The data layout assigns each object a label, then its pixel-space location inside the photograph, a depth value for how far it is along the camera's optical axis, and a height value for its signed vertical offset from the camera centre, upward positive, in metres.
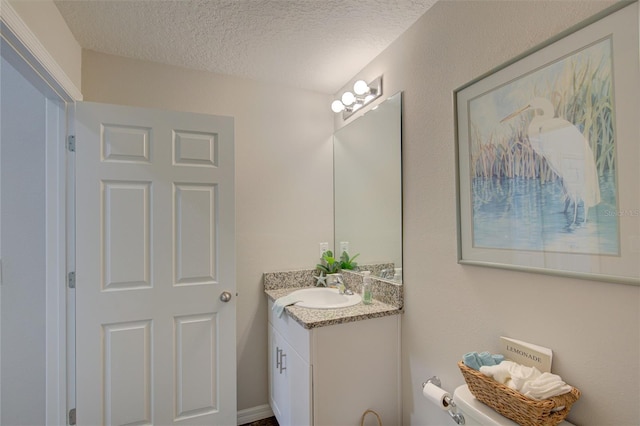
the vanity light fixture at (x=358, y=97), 1.93 +0.79
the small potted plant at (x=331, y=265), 2.21 -0.37
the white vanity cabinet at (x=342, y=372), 1.50 -0.81
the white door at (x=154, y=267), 1.55 -0.26
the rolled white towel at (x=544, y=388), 0.88 -0.51
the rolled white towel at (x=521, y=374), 0.93 -0.51
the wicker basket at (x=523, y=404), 0.86 -0.56
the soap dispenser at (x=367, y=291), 1.79 -0.44
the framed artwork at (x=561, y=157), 0.83 +0.18
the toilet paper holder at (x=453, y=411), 1.21 -0.81
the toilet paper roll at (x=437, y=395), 1.25 -0.76
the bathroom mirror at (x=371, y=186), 1.76 +0.20
